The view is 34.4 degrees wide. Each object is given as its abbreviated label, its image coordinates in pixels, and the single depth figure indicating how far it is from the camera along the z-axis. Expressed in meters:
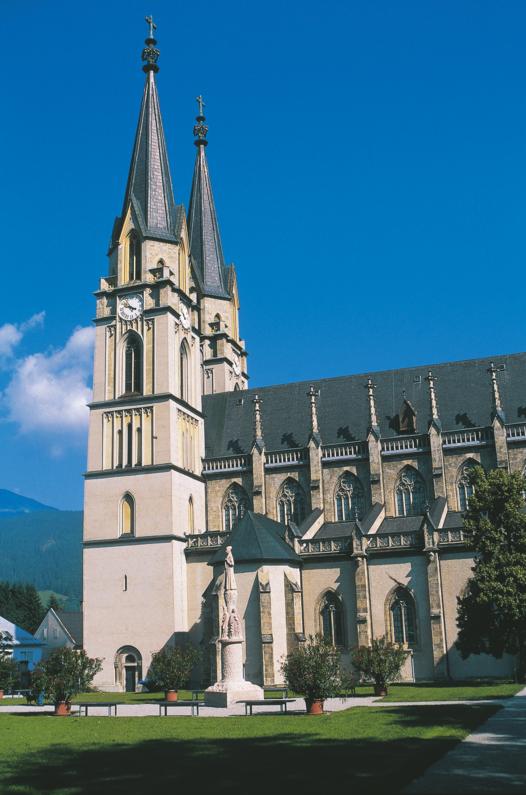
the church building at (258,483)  48.41
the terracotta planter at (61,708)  33.53
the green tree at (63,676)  33.59
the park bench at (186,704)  31.49
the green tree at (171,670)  39.03
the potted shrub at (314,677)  29.75
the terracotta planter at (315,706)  29.76
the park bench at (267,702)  30.25
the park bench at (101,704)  32.37
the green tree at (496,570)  38.84
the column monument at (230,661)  34.91
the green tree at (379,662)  37.50
